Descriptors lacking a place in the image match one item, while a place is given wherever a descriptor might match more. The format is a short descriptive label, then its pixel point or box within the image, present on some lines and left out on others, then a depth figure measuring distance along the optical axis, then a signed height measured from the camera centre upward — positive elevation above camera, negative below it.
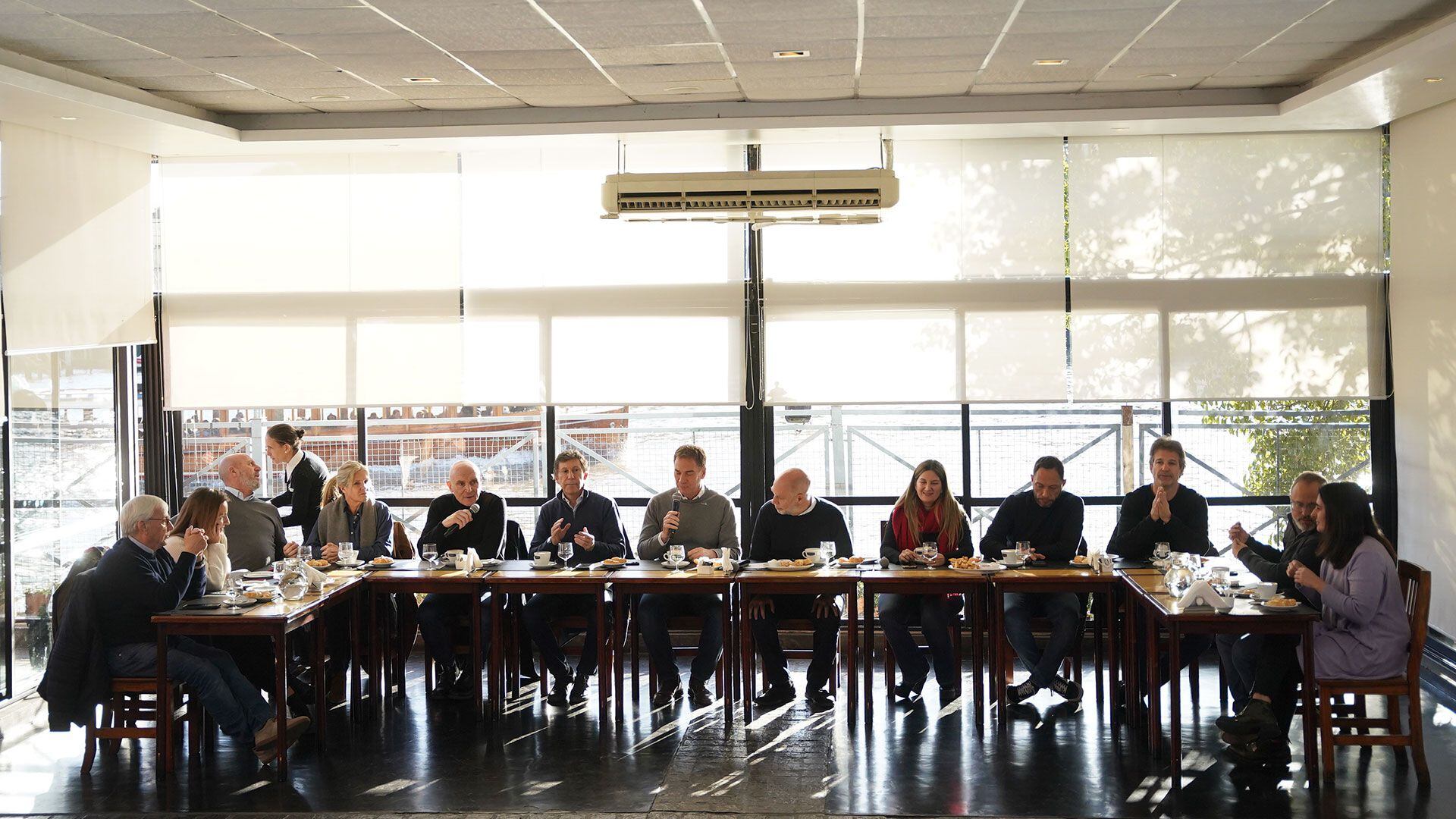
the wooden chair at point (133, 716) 5.22 -1.30
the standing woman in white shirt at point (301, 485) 7.09 -0.40
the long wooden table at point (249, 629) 5.13 -0.89
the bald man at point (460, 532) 6.40 -0.65
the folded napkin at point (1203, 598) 4.95 -0.81
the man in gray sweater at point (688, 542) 6.25 -0.72
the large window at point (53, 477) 6.38 -0.31
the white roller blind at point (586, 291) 7.43 +0.72
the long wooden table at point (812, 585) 5.86 -0.86
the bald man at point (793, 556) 6.19 -0.80
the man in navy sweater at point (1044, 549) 5.98 -0.77
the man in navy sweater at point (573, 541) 6.32 -0.71
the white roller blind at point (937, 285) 7.23 +0.71
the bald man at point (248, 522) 6.54 -0.57
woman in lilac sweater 4.92 -0.88
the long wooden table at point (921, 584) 5.85 -0.87
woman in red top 6.16 -0.77
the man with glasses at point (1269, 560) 5.32 -0.74
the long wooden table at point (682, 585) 5.92 -0.85
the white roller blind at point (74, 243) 6.17 +0.97
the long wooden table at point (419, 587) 6.04 -0.86
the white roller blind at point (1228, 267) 7.17 +0.77
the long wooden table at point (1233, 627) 4.87 -0.92
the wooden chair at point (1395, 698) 4.91 -1.22
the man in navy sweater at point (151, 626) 5.17 -0.87
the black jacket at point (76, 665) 5.14 -1.03
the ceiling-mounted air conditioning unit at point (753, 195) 6.39 +1.11
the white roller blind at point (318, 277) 7.53 +0.86
